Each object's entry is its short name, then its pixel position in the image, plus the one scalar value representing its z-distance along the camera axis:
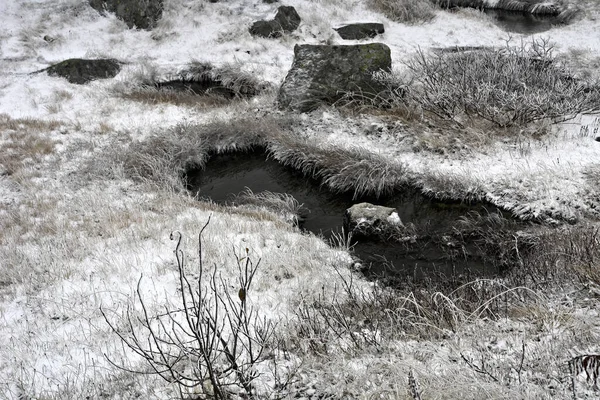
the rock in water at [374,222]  6.96
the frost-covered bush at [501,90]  8.79
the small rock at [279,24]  14.98
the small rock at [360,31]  15.26
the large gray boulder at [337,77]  10.73
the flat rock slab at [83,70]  12.89
